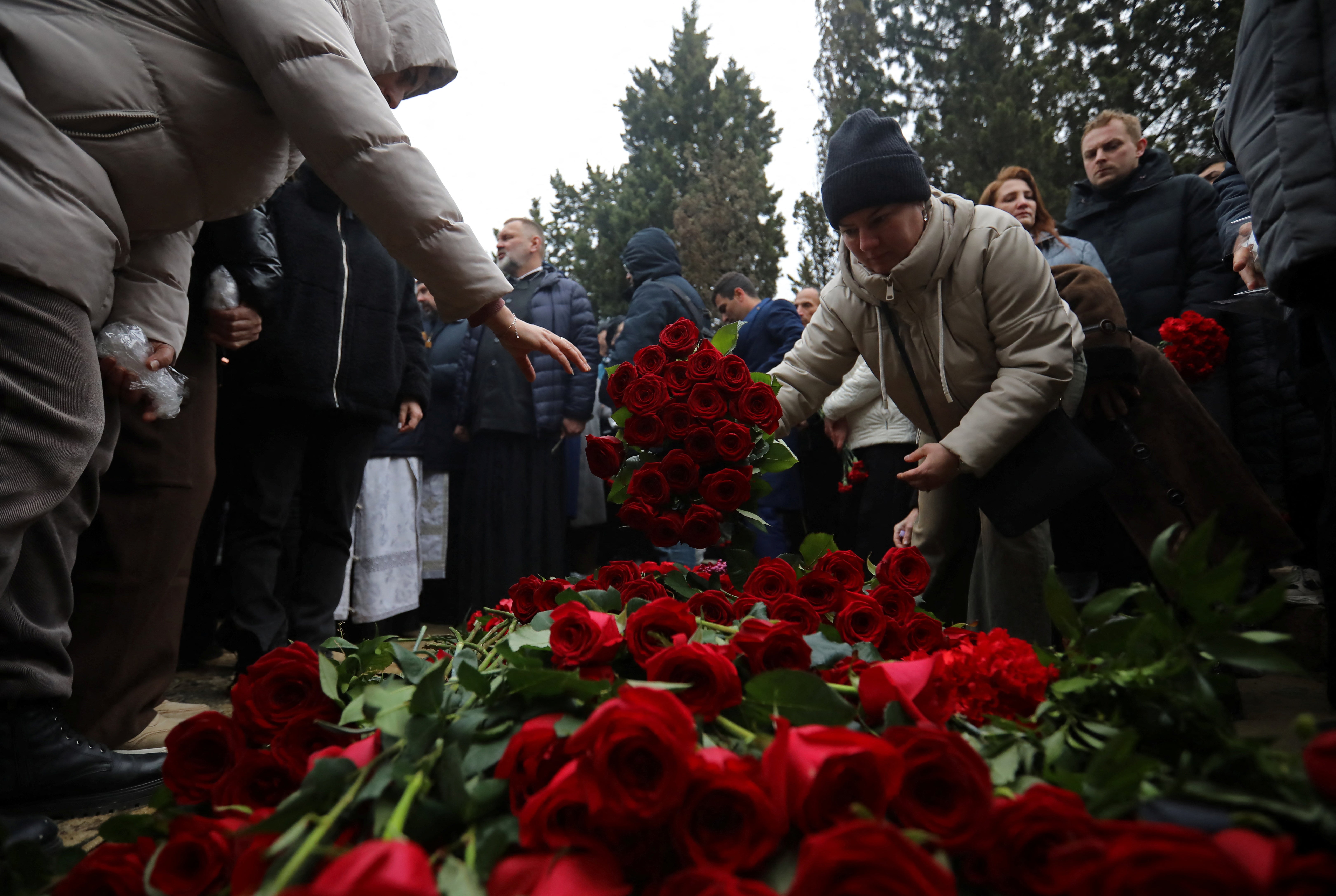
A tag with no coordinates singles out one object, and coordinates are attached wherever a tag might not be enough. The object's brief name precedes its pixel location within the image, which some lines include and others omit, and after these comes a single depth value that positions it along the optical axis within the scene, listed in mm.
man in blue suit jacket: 4816
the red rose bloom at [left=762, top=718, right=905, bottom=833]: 684
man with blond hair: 3850
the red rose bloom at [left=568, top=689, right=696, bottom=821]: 667
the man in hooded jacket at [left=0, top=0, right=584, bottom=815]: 1372
